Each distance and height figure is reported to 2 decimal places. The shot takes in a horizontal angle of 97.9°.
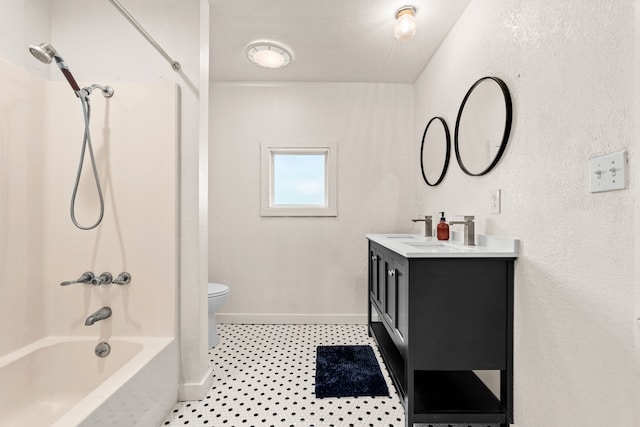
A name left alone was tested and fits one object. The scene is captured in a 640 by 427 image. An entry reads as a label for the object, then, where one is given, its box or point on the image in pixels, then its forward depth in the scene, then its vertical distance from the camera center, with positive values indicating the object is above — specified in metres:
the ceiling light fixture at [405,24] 1.67 +1.13
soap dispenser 1.84 -0.11
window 2.72 +0.33
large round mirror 1.37 +0.48
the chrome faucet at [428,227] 2.15 -0.12
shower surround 1.55 -0.02
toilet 2.07 -0.68
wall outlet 1.42 +0.06
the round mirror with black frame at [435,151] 2.01 +0.48
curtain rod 1.25 +0.88
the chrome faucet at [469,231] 1.57 -0.11
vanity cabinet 1.31 -0.52
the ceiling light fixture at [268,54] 2.12 +1.25
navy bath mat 1.65 -1.05
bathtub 1.16 -0.80
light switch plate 0.82 +0.12
